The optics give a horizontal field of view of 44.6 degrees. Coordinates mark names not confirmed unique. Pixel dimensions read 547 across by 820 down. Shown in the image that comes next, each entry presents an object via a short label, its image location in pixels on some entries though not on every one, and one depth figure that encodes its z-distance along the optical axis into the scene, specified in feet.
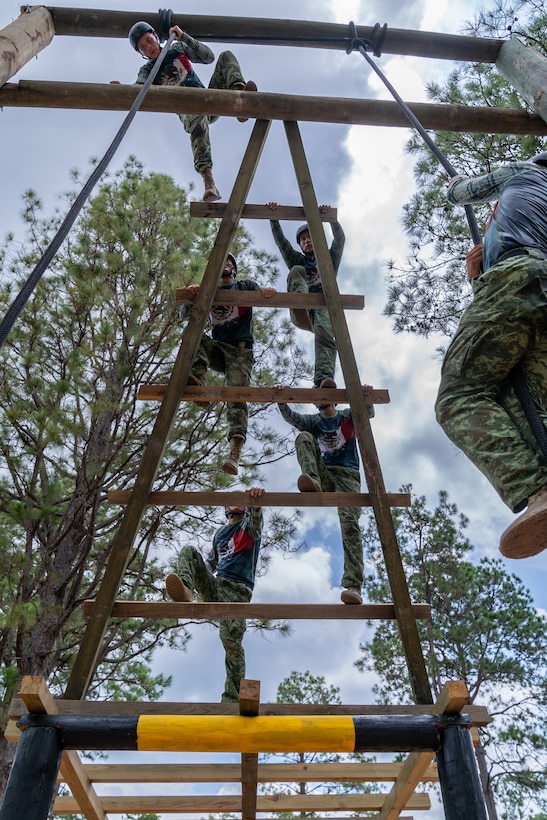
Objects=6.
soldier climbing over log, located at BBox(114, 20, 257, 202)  15.30
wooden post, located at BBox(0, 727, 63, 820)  6.61
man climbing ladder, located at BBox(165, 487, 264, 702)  13.01
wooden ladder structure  7.93
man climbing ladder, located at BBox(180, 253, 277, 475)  15.84
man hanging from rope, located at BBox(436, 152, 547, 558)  6.41
